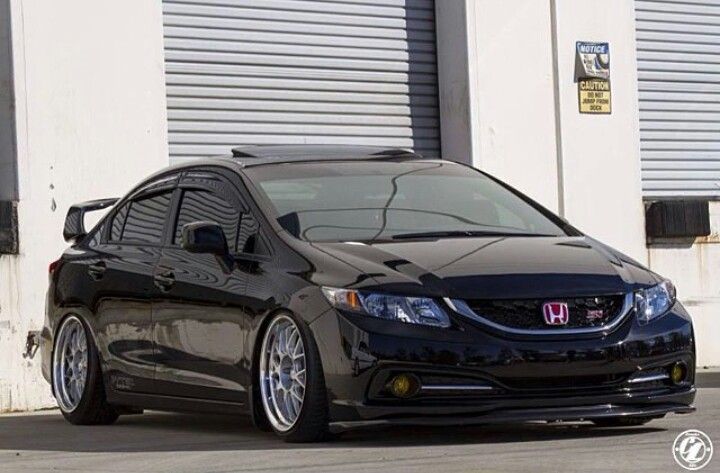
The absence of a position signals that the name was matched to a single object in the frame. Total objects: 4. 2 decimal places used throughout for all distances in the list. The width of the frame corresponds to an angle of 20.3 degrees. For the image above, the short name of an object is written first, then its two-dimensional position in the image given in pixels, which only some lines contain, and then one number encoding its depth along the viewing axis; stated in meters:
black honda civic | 8.80
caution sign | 17.55
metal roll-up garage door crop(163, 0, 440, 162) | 15.50
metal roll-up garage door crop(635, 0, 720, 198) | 18.45
